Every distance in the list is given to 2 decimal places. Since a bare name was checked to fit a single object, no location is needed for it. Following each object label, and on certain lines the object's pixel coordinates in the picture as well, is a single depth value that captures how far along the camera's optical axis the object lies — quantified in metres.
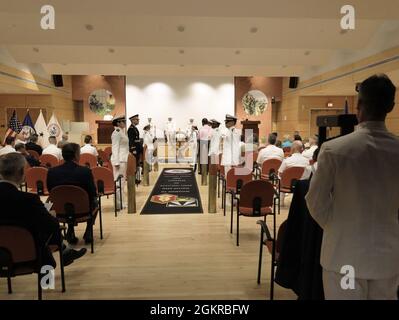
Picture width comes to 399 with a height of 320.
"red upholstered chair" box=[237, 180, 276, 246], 4.17
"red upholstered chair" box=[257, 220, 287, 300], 2.55
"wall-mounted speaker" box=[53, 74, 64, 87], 13.57
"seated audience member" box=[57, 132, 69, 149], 9.03
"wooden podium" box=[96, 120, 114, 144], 14.68
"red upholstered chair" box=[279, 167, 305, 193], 5.57
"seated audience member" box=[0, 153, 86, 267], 2.40
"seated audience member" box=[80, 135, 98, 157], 7.87
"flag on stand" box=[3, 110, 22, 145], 11.21
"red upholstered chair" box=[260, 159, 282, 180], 6.57
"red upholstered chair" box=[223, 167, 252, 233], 5.31
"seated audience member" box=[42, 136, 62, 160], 7.42
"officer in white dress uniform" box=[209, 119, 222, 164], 8.58
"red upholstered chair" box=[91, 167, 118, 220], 5.44
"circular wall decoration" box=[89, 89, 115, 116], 15.91
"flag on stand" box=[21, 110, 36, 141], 11.02
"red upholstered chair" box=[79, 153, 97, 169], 7.47
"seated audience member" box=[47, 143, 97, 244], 3.98
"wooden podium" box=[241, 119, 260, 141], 14.74
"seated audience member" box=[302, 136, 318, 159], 6.81
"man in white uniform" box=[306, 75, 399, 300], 1.35
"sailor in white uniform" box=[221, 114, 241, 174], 6.18
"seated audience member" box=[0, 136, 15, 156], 6.47
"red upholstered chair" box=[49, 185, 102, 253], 3.75
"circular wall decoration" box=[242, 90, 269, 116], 16.09
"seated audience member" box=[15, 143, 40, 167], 6.20
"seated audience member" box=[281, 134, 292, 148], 10.31
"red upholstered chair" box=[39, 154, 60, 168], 7.15
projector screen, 15.60
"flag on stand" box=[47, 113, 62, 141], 11.79
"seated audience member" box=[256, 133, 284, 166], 6.87
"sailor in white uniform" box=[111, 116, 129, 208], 6.14
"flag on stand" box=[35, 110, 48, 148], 11.43
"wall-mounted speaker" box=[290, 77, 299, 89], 14.17
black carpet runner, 6.18
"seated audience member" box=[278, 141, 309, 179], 5.78
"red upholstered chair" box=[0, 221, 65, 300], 2.38
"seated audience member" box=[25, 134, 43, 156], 8.02
